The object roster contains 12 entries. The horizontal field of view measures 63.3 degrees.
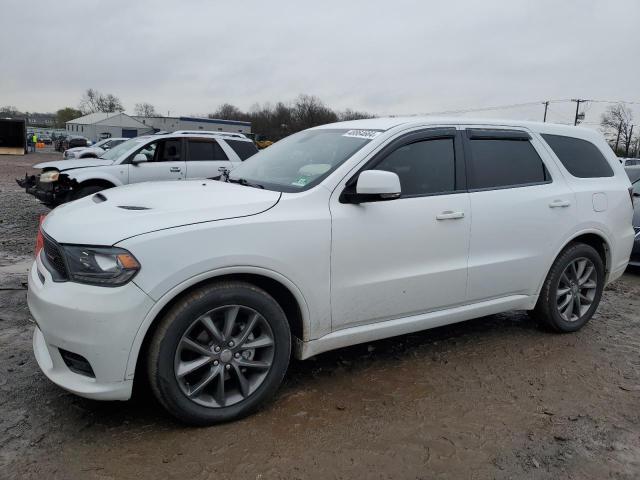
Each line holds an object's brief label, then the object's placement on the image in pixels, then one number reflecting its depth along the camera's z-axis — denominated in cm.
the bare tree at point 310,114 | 8271
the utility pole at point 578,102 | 4809
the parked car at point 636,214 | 695
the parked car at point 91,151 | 2023
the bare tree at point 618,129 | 7600
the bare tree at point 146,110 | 11708
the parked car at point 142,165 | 897
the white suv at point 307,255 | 265
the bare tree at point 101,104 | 11419
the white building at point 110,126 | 7924
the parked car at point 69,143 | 4288
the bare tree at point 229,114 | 9756
